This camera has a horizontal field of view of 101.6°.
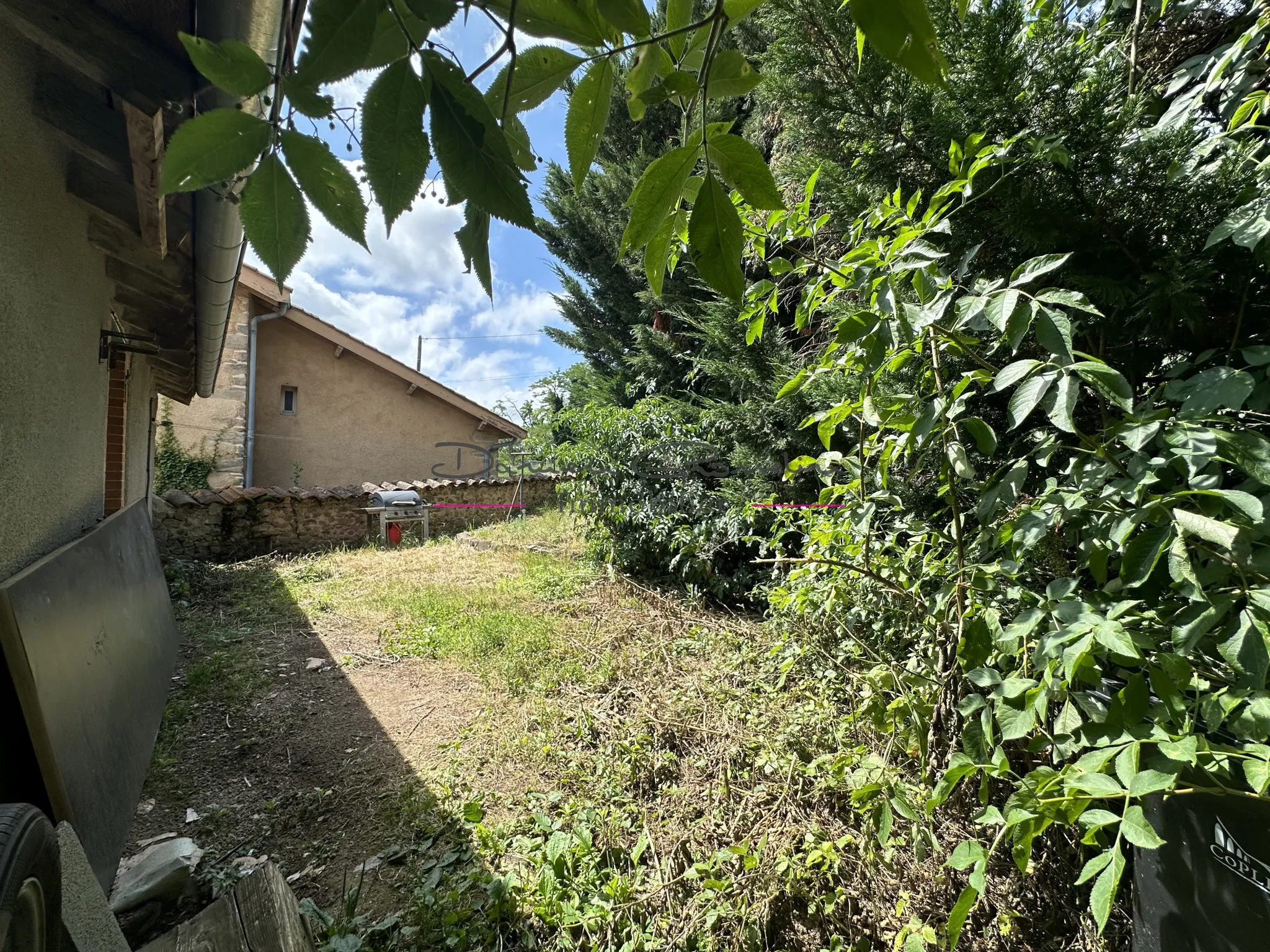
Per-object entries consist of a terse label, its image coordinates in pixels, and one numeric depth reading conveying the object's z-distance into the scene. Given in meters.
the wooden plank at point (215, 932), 1.45
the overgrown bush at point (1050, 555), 0.91
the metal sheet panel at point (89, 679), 1.58
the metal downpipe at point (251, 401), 8.93
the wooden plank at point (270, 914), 1.47
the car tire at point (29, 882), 1.04
